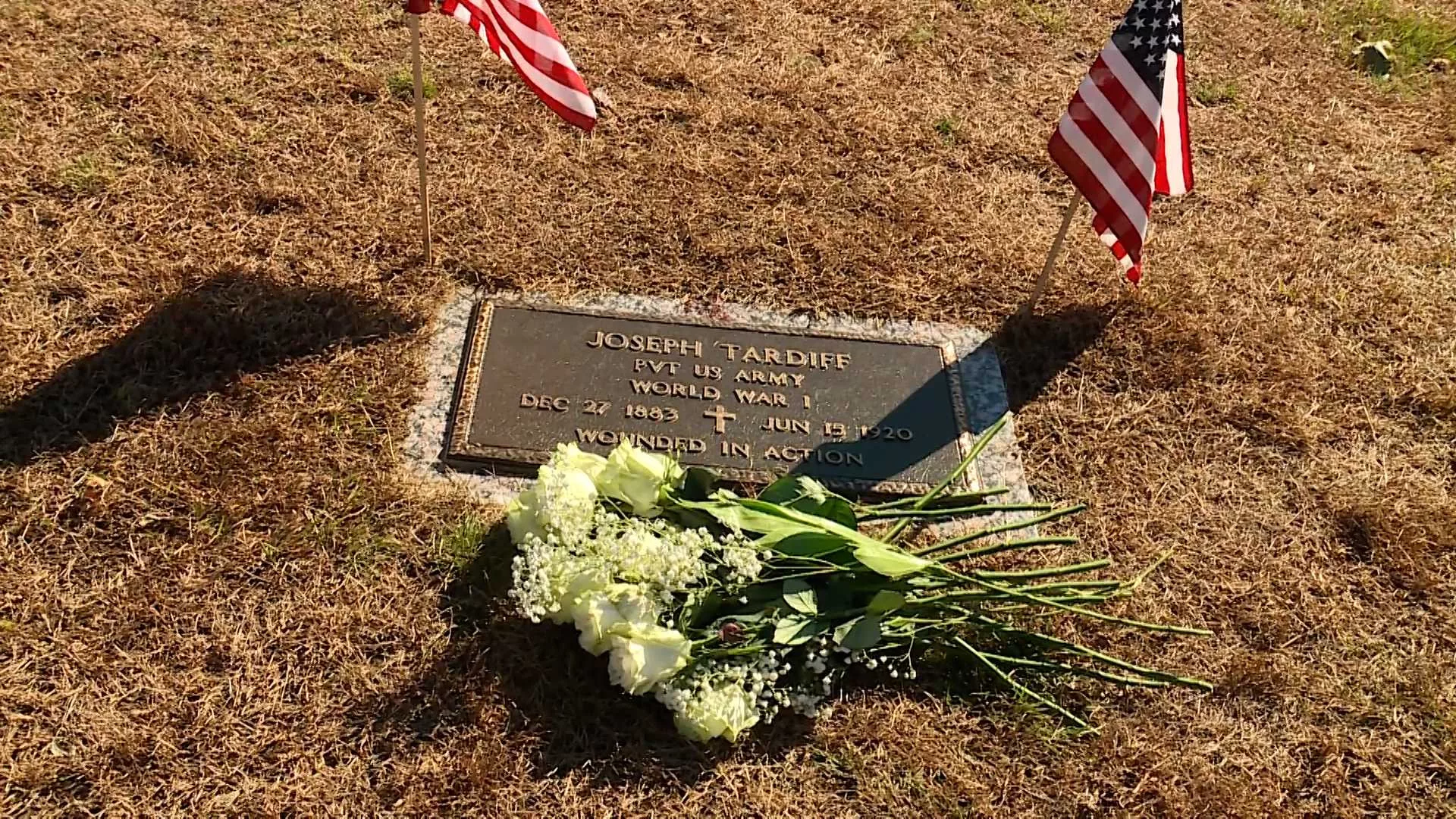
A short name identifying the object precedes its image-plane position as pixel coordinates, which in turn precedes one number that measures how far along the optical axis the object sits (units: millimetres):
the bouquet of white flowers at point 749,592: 2357
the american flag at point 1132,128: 2912
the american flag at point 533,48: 2838
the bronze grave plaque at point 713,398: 2943
